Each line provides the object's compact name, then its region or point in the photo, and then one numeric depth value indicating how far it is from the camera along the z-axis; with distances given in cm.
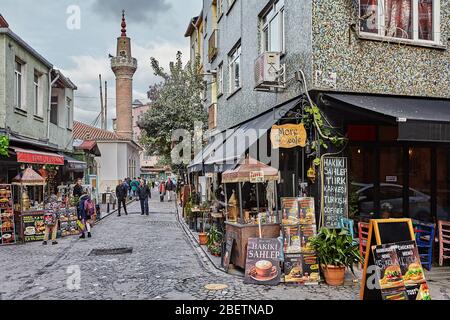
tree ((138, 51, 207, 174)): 2648
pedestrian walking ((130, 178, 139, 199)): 2967
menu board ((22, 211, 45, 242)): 1302
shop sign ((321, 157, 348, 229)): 857
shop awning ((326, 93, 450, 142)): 704
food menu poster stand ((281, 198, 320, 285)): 755
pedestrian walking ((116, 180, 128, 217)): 2131
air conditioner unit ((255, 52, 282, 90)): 953
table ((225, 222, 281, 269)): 827
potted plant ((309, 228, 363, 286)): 743
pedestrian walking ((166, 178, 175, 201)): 3321
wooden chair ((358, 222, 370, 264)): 816
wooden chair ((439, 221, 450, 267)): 850
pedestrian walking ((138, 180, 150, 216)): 2102
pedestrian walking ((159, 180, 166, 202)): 3356
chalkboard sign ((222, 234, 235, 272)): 852
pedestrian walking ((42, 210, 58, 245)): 1254
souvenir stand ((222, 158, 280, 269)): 809
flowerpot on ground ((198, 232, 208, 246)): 1187
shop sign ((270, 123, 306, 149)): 840
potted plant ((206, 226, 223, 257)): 1019
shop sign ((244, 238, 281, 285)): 750
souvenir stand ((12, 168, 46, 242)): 1301
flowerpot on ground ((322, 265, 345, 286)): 743
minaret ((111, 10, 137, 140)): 4241
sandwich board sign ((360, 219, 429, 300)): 568
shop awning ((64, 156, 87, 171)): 1889
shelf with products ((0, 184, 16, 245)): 1255
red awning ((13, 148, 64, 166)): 1270
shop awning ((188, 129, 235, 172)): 1286
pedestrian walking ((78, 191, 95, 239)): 1352
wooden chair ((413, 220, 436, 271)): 827
